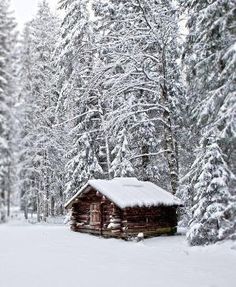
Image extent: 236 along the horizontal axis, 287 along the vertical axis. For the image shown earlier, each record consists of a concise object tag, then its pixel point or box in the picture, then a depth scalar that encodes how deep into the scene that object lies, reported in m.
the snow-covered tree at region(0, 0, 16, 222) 28.73
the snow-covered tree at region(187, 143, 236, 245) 17.02
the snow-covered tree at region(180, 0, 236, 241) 13.58
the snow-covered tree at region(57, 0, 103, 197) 28.72
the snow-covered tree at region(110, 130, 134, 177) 27.53
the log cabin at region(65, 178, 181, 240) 22.41
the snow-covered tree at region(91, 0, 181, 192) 24.06
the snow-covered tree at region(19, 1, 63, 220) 37.31
